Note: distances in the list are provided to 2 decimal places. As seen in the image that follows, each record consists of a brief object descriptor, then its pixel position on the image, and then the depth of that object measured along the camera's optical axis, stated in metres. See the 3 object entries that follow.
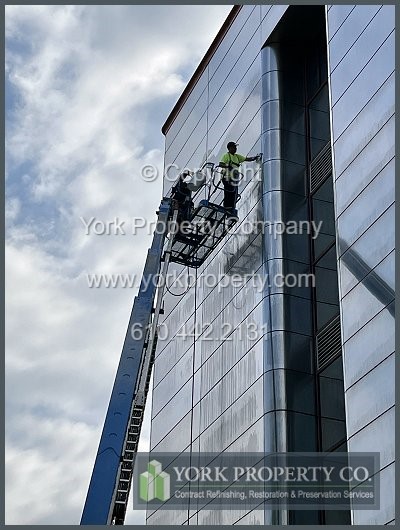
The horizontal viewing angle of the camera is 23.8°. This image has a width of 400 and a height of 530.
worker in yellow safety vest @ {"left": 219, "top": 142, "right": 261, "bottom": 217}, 31.27
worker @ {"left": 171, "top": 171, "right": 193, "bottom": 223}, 29.61
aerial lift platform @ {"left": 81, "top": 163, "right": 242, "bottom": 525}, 21.53
